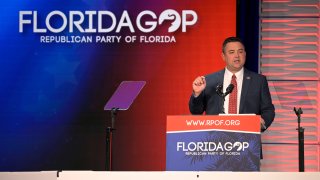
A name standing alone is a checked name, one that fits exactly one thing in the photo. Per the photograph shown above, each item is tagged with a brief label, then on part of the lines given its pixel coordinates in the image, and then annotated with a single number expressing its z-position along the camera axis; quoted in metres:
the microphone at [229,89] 11.71
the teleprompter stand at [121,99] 14.35
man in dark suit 13.87
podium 10.89
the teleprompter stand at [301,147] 13.64
